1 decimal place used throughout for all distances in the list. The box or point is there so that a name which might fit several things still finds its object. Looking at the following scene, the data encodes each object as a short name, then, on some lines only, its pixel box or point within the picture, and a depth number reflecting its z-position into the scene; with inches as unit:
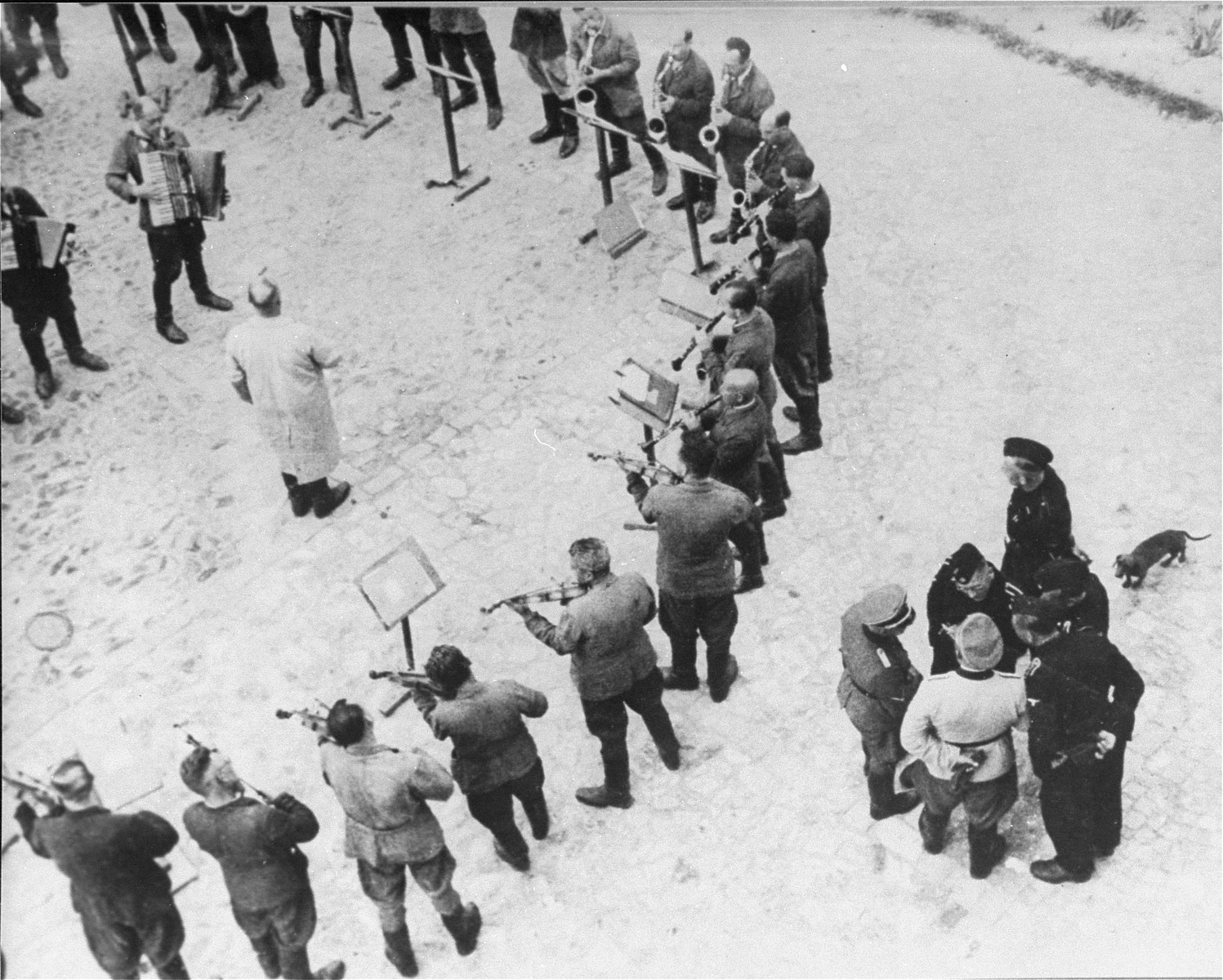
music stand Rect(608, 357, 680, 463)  315.0
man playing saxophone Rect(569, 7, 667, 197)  431.5
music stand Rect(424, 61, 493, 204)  450.3
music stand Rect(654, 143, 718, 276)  379.9
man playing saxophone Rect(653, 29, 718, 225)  420.8
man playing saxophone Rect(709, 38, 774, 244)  416.8
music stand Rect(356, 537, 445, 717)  273.7
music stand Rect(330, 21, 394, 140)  504.1
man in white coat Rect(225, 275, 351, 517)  325.7
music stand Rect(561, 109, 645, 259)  408.8
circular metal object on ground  322.3
